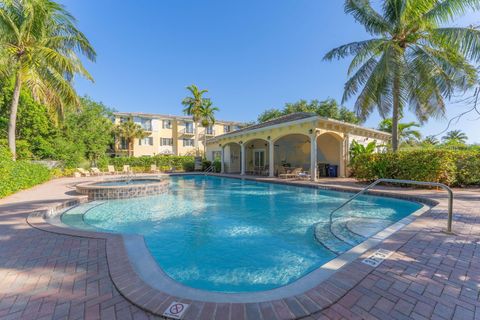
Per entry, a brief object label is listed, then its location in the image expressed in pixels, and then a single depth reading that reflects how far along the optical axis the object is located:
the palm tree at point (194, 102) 26.67
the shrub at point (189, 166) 26.22
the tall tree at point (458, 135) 42.06
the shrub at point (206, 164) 25.45
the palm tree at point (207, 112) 27.46
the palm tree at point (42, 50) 11.08
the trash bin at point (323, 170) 17.36
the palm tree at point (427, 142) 26.12
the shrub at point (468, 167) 10.76
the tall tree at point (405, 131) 17.33
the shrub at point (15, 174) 9.17
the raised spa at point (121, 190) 9.92
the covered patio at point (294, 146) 14.58
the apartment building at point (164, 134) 33.44
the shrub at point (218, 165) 23.78
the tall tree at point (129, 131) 31.73
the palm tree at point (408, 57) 9.70
